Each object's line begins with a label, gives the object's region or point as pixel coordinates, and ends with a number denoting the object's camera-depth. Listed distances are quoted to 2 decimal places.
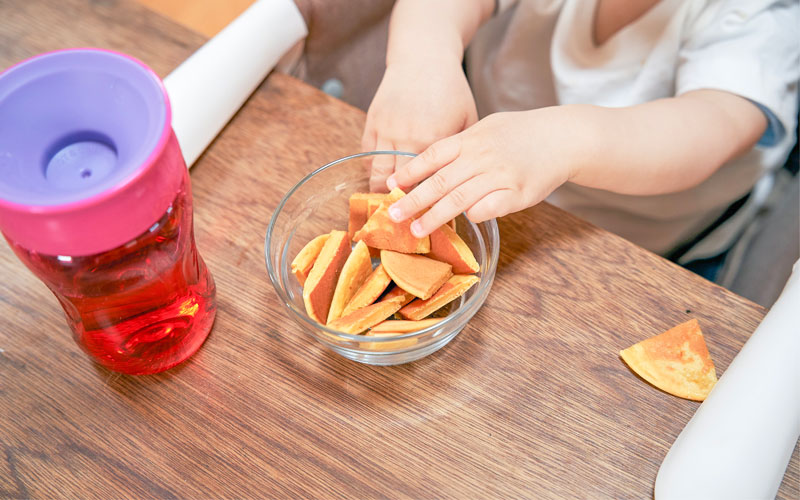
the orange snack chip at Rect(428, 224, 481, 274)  0.49
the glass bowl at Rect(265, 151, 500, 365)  0.44
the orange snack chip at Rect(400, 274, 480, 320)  0.47
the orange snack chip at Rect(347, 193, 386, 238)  0.50
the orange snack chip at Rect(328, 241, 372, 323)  0.47
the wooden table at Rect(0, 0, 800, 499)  0.43
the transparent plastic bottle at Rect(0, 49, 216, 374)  0.31
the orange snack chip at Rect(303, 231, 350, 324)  0.46
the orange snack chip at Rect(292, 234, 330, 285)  0.48
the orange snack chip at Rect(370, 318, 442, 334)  0.45
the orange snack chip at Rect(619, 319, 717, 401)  0.48
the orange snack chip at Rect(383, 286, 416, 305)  0.47
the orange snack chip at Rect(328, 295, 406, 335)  0.44
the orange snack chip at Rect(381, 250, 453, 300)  0.46
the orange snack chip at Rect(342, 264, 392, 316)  0.47
